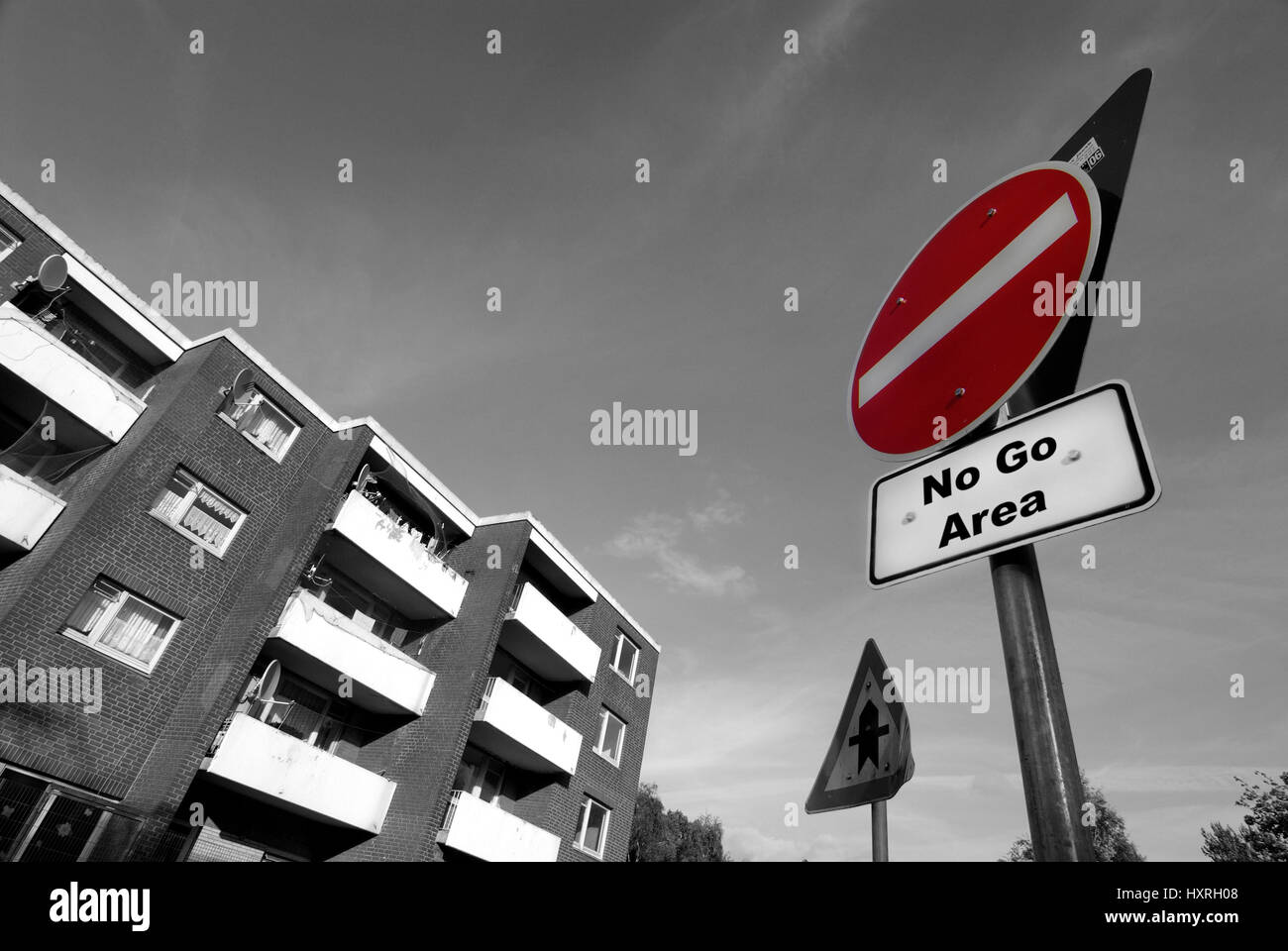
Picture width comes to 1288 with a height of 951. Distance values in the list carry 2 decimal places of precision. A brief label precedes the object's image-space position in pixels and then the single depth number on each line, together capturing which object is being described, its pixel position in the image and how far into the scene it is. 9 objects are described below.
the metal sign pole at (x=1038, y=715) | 1.26
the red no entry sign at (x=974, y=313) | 1.79
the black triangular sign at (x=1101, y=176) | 1.72
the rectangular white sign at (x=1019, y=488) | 1.46
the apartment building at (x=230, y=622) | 12.69
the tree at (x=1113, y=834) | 37.94
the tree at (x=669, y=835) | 37.44
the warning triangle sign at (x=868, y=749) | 3.12
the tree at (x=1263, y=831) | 29.83
